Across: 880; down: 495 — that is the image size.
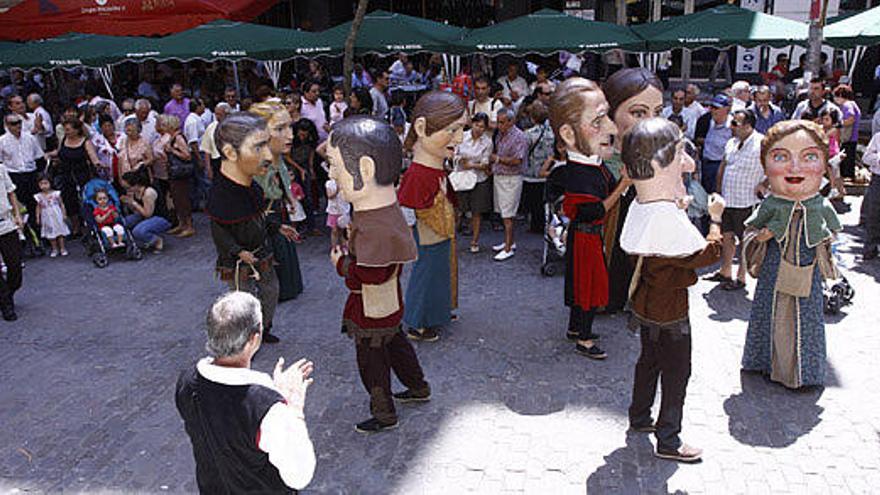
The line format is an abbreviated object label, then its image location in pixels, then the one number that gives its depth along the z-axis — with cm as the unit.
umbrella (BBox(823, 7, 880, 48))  1079
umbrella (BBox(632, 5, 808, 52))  1112
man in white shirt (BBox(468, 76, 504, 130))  974
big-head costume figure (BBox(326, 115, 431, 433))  445
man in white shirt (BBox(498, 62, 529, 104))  1241
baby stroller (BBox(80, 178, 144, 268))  870
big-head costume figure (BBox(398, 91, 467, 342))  548
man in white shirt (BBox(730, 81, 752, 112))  842
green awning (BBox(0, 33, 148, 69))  1305
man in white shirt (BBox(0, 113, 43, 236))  893
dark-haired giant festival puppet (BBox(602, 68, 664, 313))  546
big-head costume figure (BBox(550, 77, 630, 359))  522
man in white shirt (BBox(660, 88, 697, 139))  970
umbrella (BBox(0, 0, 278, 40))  1791
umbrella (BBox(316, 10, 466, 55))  1224
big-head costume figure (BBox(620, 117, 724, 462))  400
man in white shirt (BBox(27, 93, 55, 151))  1064
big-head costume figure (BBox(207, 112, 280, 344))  543
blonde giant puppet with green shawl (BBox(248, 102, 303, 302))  624
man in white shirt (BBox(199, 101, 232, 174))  767
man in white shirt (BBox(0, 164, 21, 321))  680
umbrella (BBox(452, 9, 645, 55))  1148
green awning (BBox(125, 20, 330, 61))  1238
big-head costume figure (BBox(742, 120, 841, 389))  467
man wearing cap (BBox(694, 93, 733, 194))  829
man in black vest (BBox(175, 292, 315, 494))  260
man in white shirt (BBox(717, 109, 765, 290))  654
